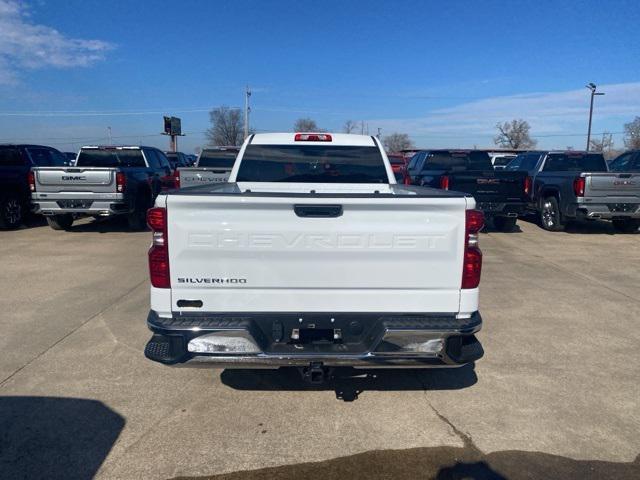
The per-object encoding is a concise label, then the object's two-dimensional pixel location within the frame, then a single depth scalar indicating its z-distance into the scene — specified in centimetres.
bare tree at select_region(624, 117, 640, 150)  6486
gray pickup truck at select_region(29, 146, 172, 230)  1072
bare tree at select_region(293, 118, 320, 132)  5750
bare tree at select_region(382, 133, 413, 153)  7740
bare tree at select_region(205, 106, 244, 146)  7469
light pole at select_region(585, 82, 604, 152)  4734
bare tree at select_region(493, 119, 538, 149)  9162
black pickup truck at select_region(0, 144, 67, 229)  1173
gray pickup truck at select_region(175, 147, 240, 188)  1135
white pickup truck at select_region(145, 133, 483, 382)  308
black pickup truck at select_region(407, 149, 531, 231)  1085
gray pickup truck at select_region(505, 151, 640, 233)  1097
